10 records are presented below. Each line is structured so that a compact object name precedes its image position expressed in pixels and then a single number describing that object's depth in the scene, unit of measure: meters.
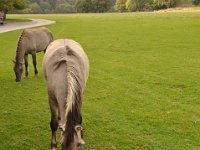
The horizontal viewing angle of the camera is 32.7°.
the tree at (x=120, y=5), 128.52
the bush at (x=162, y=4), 103.19
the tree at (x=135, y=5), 117.06
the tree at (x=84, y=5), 115.31
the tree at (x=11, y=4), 46.12
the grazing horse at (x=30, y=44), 11.86
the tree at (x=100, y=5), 114.44
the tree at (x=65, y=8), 133.38
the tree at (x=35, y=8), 118.91
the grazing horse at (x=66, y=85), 4.31
